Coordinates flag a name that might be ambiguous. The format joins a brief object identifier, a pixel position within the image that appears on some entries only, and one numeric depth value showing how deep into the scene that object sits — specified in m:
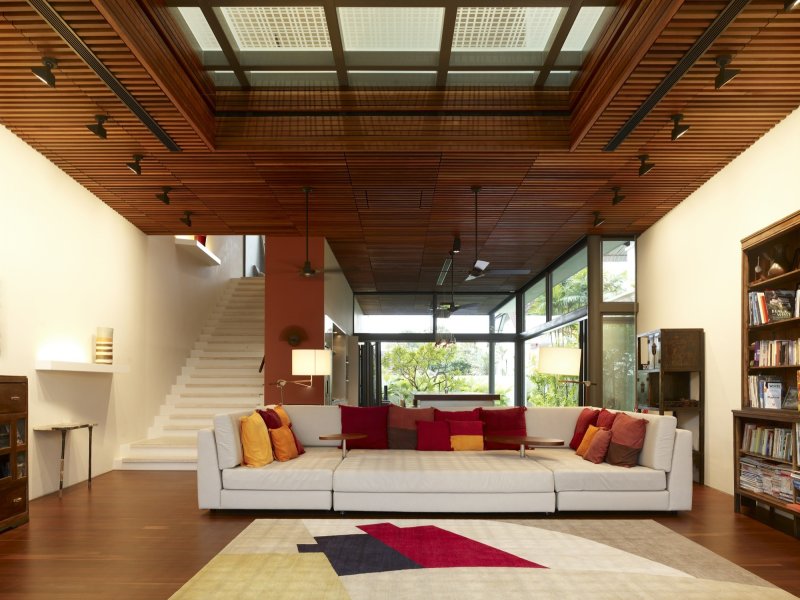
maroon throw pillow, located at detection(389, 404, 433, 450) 6.88
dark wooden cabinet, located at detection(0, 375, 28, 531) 5.18
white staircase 8.70
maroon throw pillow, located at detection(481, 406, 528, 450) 6.93
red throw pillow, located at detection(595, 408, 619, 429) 6.35
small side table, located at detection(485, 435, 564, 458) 6.06
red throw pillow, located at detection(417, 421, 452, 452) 6.80
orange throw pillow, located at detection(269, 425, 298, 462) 6.14
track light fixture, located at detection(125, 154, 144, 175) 6.36
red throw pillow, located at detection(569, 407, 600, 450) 6.83
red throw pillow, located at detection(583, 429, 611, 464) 6.02
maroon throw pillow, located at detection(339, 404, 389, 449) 6.86
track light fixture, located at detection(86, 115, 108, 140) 5.45
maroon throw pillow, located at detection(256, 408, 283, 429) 6.30
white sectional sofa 5.63
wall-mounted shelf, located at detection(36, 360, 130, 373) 6.50
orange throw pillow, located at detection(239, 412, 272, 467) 5.88
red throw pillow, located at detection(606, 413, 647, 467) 5.92
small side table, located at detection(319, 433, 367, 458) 6.09
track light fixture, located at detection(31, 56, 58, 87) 4.55
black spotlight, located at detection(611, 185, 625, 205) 7.40
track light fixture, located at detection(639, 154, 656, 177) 6.45
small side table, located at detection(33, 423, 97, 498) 6.47
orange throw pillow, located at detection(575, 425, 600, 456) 6.41
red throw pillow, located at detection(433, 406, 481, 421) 6.99
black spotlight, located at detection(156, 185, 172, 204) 7.41
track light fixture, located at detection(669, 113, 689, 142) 5.47
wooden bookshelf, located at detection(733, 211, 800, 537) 5.21
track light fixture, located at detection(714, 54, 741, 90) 4.54
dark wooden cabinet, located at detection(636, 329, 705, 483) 7.42
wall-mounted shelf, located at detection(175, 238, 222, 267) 10.73
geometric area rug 3.75
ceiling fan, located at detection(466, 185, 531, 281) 8.47
